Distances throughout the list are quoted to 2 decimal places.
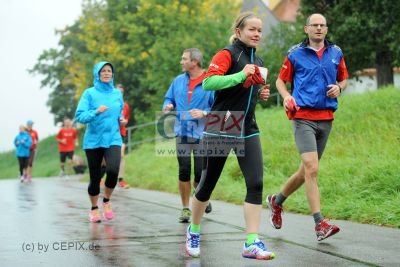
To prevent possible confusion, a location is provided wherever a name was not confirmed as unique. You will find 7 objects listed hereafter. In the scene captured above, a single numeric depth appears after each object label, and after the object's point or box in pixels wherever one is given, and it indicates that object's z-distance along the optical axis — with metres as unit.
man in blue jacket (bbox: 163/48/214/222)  8.64
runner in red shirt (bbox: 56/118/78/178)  23.81
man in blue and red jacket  6.80
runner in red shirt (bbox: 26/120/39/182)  23.35
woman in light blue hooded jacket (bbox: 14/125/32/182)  22.86
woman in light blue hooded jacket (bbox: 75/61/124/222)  8.72
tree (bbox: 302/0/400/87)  20.25
